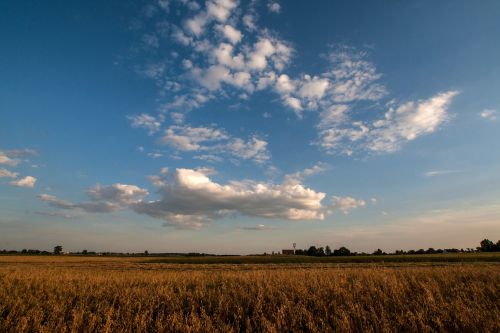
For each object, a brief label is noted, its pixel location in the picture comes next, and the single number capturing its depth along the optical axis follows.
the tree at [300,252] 138.79
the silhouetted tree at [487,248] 105.50
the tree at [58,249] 194.75
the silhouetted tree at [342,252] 118.78
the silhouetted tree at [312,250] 130.80
